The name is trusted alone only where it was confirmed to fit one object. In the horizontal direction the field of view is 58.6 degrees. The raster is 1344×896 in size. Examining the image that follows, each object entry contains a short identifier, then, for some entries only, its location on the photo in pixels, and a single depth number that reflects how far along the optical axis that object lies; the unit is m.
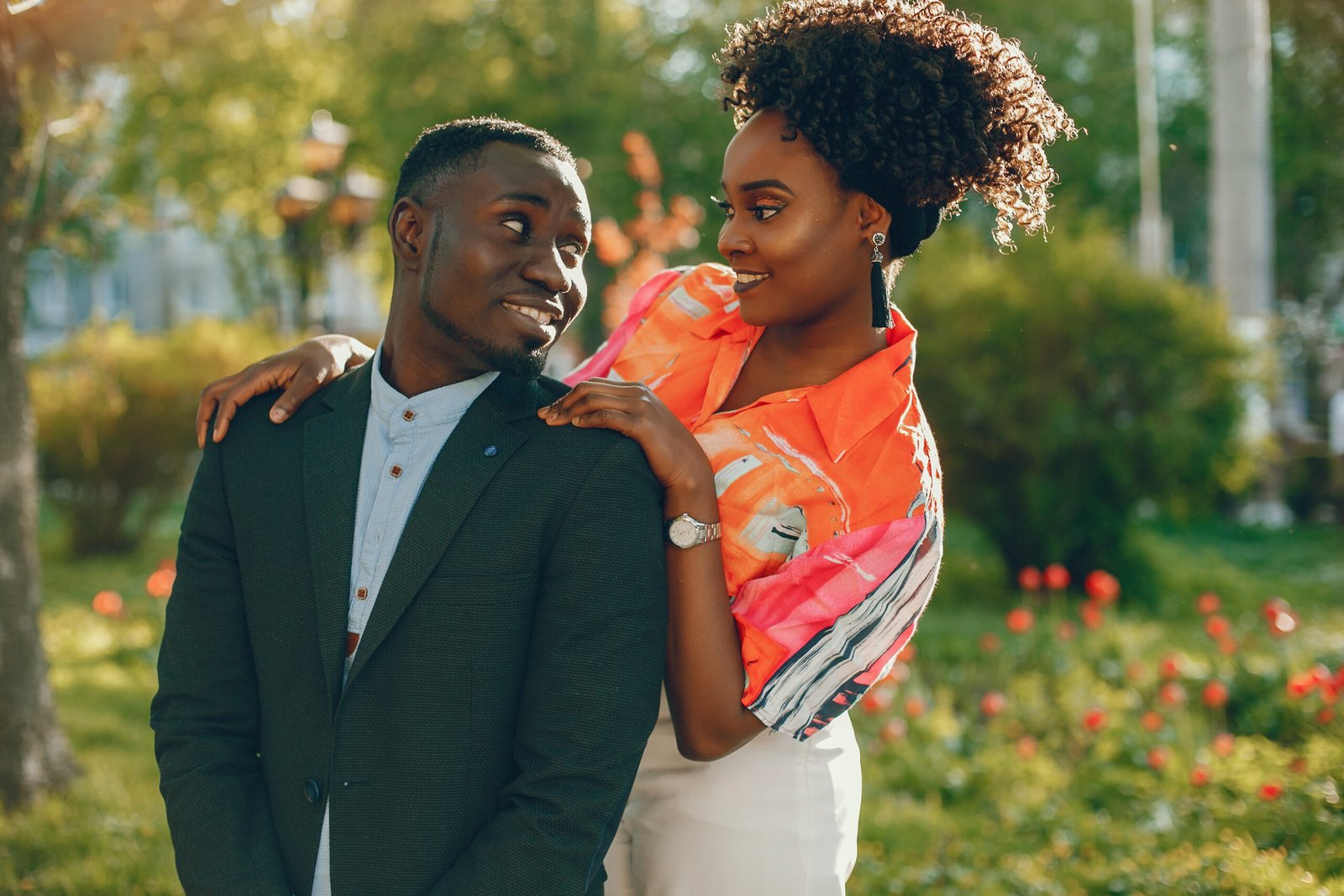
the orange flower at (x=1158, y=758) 5.18
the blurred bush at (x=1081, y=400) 9.38
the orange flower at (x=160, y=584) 6.19
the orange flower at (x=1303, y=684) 4.39
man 2.07
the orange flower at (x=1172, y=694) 5.48
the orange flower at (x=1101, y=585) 5.91
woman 2.40
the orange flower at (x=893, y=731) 5.41
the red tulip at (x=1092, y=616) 6.36
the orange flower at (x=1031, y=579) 6.19
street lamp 14.66
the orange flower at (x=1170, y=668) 5.53
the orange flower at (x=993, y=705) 5.56
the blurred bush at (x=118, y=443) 11.88
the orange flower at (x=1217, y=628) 5.70
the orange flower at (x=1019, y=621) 5.93
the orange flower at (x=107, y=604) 6.73
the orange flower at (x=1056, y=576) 6.35
